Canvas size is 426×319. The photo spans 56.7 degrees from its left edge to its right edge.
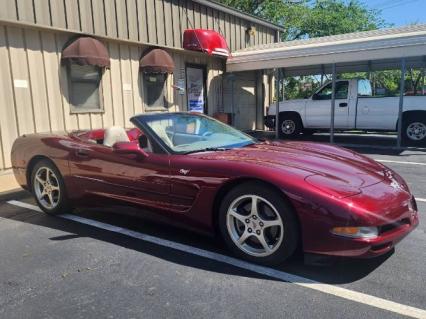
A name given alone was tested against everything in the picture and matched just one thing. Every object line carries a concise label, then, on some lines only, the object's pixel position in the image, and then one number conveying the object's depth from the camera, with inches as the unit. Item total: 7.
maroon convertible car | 110.6
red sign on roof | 434.9
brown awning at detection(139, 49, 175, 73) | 388.5
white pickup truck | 398.6
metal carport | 366.0
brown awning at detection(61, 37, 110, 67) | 318.0
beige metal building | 287.9
